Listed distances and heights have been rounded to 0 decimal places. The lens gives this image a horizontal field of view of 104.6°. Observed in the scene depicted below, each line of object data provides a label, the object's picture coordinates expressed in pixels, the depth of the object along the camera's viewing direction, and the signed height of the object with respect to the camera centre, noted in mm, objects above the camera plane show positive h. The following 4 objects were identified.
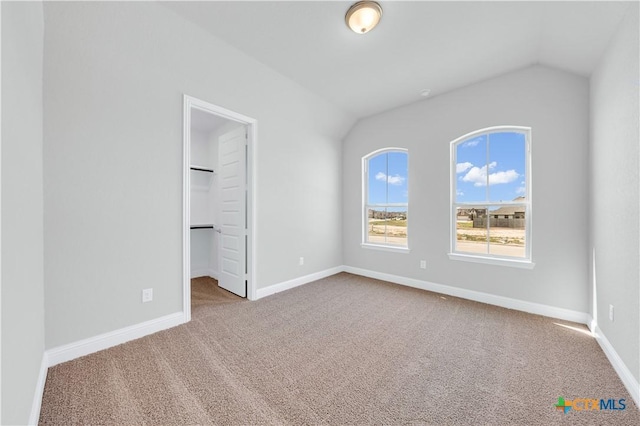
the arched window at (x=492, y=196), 2994 +215
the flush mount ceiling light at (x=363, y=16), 2010 +1664
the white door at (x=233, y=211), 3266 +26
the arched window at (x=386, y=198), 4008 +250
